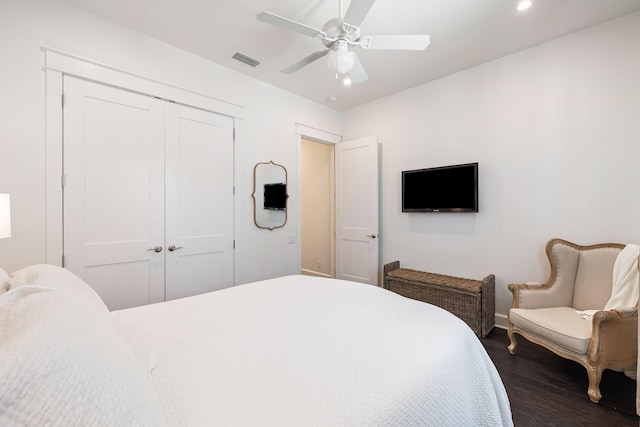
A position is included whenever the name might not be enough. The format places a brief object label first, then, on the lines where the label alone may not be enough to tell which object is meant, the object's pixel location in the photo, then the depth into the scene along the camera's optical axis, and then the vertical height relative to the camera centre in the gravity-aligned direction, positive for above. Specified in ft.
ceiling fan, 5.78 +4.02
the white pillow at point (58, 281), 3.23 -0.87
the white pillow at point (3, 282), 3.34 -0.88
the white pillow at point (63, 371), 1.52 -1.03
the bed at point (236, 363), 1.74 -1.75
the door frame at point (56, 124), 6.68 +2.21
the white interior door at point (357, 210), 12.67 +0.16
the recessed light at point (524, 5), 6.81 +5.28
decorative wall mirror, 10.93 +0.76
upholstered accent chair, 5.97 -2.63
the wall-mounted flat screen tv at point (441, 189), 10.07 +0.96
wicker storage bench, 8.87 -2.85
